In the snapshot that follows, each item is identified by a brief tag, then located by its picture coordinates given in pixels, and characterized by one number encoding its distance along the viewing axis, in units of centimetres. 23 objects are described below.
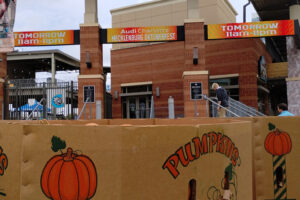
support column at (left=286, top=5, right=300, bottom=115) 1558
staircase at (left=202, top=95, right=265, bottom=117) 1261
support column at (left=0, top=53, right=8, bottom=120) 1373
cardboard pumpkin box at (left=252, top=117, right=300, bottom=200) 294
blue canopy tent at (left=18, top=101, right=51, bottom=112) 1406
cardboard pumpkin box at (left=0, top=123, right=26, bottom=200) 180
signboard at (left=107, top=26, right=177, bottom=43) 1352
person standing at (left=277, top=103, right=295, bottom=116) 522
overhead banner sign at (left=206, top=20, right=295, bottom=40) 1326
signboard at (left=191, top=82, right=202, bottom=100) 1318
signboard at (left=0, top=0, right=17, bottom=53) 569
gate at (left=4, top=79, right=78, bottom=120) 1274
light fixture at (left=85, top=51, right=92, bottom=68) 1359
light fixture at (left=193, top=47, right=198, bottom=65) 1322
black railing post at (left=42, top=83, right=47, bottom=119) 1211
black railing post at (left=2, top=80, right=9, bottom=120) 1341
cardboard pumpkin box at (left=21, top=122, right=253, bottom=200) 160
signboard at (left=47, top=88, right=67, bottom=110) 1287
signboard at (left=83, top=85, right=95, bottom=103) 1350
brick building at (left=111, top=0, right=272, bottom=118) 1811
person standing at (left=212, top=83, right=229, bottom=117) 895
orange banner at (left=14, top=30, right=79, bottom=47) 1349
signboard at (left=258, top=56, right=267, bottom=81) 1893
